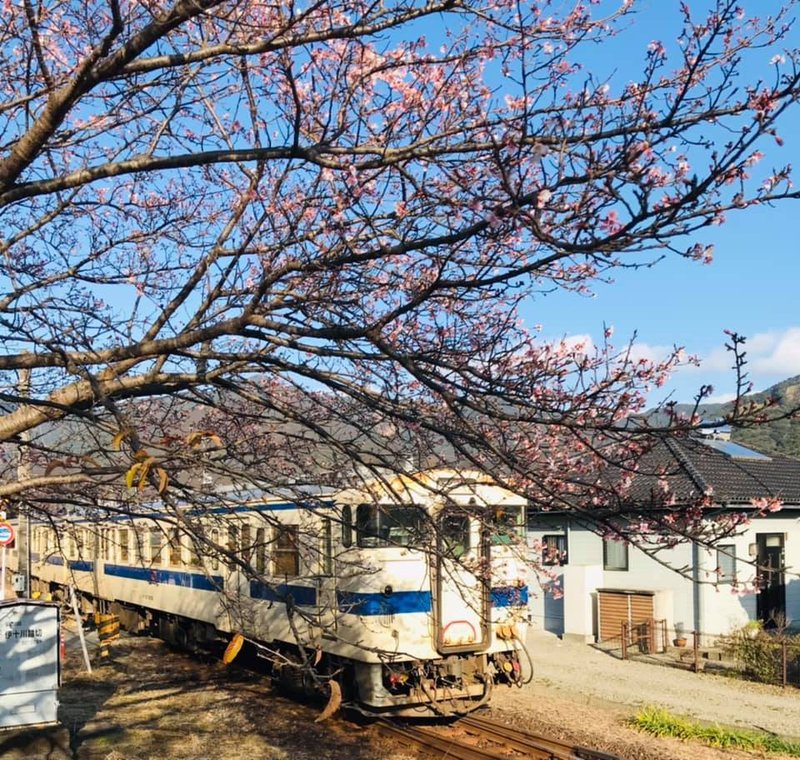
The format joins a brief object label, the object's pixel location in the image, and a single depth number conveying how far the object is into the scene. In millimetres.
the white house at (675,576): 17047
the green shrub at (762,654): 14156
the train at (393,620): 10523
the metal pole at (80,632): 13916
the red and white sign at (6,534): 15492
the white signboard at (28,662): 10250
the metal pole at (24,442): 7168
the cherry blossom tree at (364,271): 4191
